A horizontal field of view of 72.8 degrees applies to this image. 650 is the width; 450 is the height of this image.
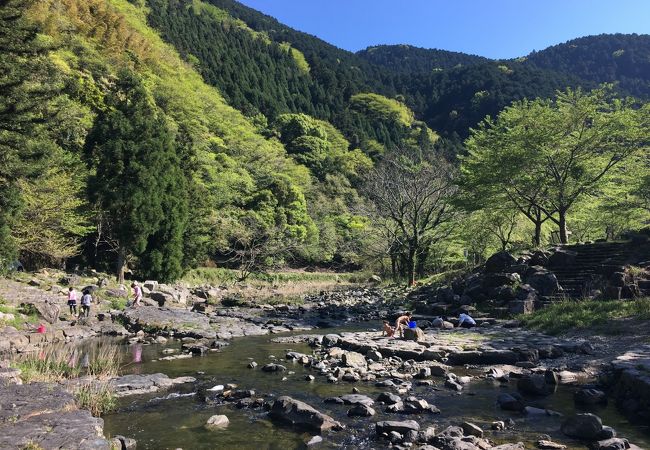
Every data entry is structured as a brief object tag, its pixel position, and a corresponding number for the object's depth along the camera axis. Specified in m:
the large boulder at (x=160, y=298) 25.19
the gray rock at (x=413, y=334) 15.62
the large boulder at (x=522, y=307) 19.70
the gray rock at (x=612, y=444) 6.81
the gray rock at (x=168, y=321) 18.86
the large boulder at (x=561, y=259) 22.86
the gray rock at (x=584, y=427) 7.37
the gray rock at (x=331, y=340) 16.41
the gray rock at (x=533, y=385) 9.87
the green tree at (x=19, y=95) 17.69
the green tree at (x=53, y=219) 25.38
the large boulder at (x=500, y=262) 23.64
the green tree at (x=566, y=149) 26.00
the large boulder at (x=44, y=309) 17.48
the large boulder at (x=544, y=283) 20.84
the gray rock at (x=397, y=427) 7.55
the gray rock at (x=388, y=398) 9.34
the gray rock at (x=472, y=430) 7.47
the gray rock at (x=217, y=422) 8.23
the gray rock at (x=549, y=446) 7.02
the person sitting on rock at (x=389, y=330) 16.73
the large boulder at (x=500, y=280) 21.88
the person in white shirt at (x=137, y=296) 22.91
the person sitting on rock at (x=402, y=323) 16.84
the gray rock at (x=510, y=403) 8.95
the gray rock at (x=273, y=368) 12.70
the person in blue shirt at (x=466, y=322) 18.41
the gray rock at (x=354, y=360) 12.80
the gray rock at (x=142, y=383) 10.32
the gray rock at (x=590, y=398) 9.29
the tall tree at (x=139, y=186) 27.92
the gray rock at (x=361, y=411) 8.69
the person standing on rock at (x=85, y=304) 19.28
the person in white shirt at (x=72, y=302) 19.12
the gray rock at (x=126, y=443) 7.12
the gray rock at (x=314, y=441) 7.38
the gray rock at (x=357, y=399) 9.30
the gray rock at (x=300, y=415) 8.05
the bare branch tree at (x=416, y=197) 37.62
